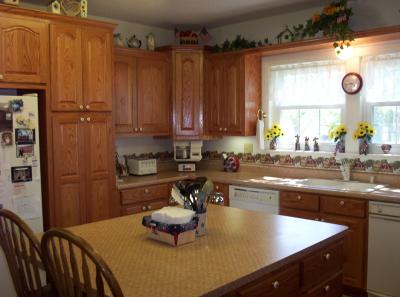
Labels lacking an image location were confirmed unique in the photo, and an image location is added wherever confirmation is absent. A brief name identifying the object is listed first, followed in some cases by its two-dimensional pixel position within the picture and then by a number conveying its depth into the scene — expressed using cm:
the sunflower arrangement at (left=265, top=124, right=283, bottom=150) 450
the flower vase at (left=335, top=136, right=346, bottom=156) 400
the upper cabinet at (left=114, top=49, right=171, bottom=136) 421
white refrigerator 296
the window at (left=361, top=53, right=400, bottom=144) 372
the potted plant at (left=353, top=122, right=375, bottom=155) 380
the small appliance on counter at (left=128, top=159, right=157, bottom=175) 443
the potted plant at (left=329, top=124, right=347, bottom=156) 397
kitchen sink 348
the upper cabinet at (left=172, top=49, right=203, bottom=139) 454
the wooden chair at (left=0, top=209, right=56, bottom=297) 164
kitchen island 152
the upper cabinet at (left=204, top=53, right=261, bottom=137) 443
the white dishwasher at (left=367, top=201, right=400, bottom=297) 312
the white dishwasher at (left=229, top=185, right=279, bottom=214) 382
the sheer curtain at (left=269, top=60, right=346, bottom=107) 407
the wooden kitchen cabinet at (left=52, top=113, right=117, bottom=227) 342
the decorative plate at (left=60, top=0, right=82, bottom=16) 350
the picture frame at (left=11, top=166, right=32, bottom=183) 303
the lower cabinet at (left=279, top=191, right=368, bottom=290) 328
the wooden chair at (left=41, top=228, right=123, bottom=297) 122
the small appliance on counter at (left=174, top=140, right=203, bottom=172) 475
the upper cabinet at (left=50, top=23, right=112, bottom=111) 339
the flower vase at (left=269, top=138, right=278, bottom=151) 454
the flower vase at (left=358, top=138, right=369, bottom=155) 383
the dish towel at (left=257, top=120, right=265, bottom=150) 451
